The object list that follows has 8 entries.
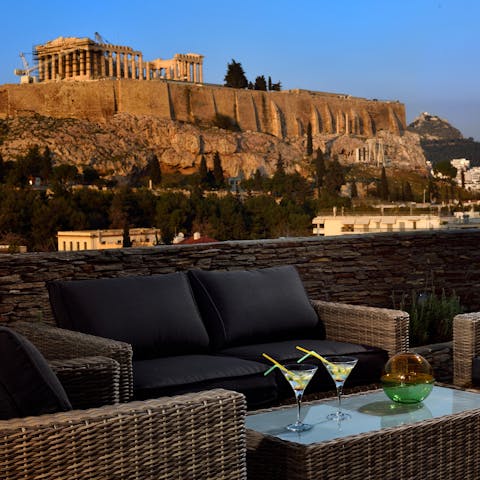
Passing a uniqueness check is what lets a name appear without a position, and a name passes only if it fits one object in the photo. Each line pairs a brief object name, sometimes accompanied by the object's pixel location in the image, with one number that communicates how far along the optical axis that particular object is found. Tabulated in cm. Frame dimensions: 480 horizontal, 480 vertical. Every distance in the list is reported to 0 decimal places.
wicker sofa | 339
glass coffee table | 234
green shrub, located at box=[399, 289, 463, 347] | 531
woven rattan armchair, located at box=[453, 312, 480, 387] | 373
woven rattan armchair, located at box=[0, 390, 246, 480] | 183
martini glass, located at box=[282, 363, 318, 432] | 246
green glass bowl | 273
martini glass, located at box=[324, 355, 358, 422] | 258
